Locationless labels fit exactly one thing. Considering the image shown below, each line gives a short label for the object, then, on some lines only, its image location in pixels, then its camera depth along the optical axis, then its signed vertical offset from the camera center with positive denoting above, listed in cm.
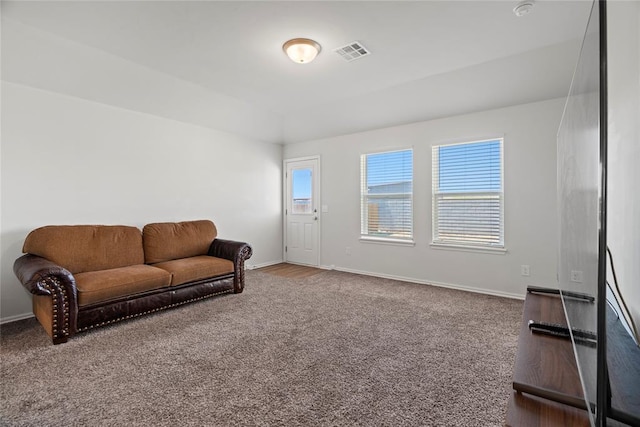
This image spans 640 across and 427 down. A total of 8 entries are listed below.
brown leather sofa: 258 -64
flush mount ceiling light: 274 +150
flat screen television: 56 -12
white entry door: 577 +0
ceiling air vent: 285 +157
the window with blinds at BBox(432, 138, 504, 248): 398 +24
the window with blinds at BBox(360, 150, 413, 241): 472 +26
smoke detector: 221 +152
